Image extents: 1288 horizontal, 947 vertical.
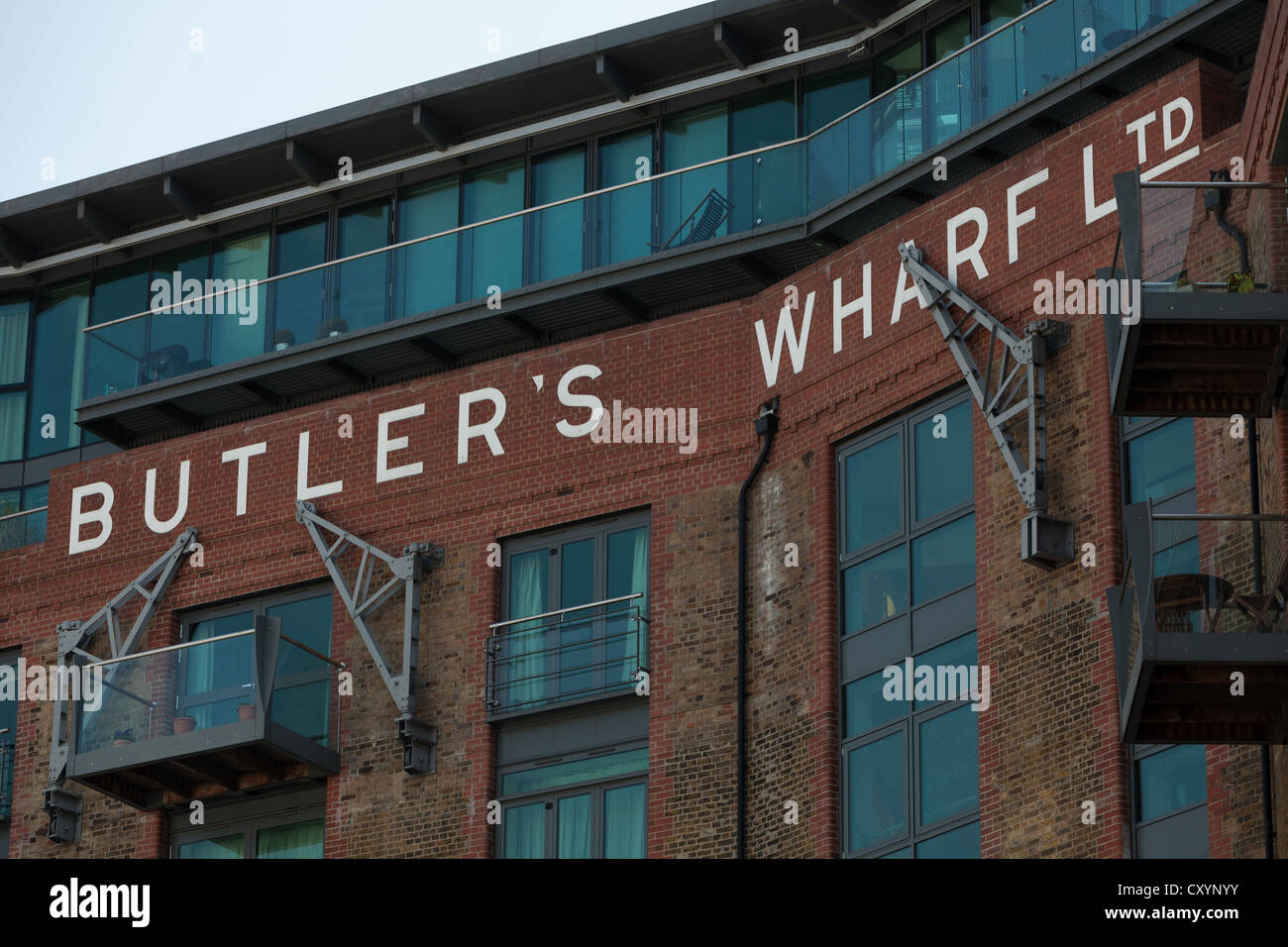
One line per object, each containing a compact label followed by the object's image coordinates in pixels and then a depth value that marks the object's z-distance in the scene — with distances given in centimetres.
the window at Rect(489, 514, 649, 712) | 3000
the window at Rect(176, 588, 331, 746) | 3080
